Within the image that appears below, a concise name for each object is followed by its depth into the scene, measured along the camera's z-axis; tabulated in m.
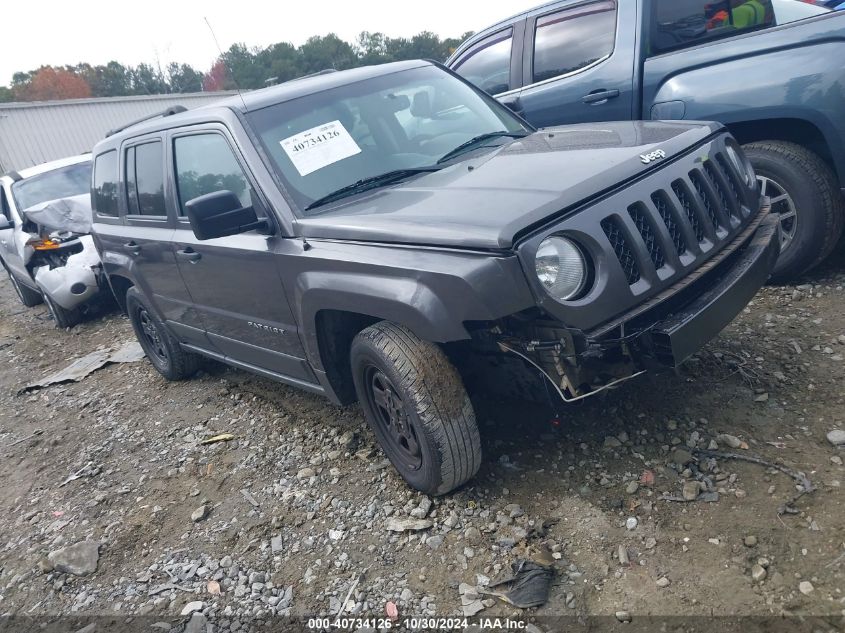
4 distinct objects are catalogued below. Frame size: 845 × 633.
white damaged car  7.04
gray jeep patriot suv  2.28
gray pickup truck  3.55
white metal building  17.12
